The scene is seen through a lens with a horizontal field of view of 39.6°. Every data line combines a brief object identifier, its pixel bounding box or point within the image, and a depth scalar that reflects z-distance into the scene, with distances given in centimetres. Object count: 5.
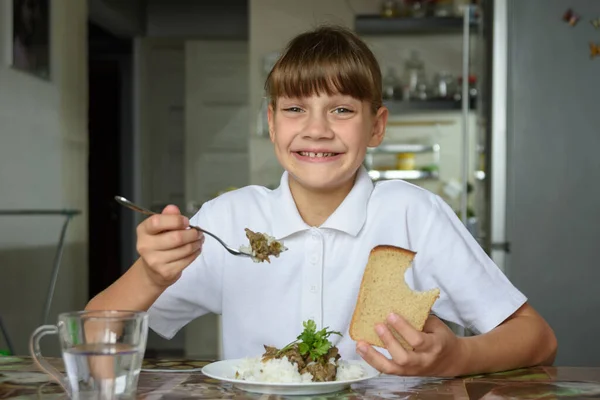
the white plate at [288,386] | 95
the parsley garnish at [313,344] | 100
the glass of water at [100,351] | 85
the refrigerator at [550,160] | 285
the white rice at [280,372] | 100
